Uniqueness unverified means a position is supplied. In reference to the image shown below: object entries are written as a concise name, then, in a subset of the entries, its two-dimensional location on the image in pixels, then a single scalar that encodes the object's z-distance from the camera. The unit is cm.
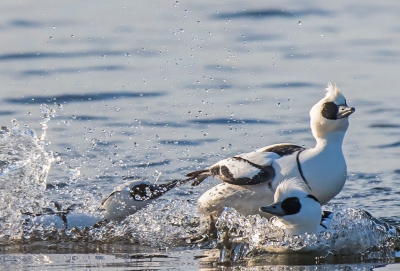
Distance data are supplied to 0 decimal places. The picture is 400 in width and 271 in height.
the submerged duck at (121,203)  1488
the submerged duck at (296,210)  1237
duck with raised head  1370
